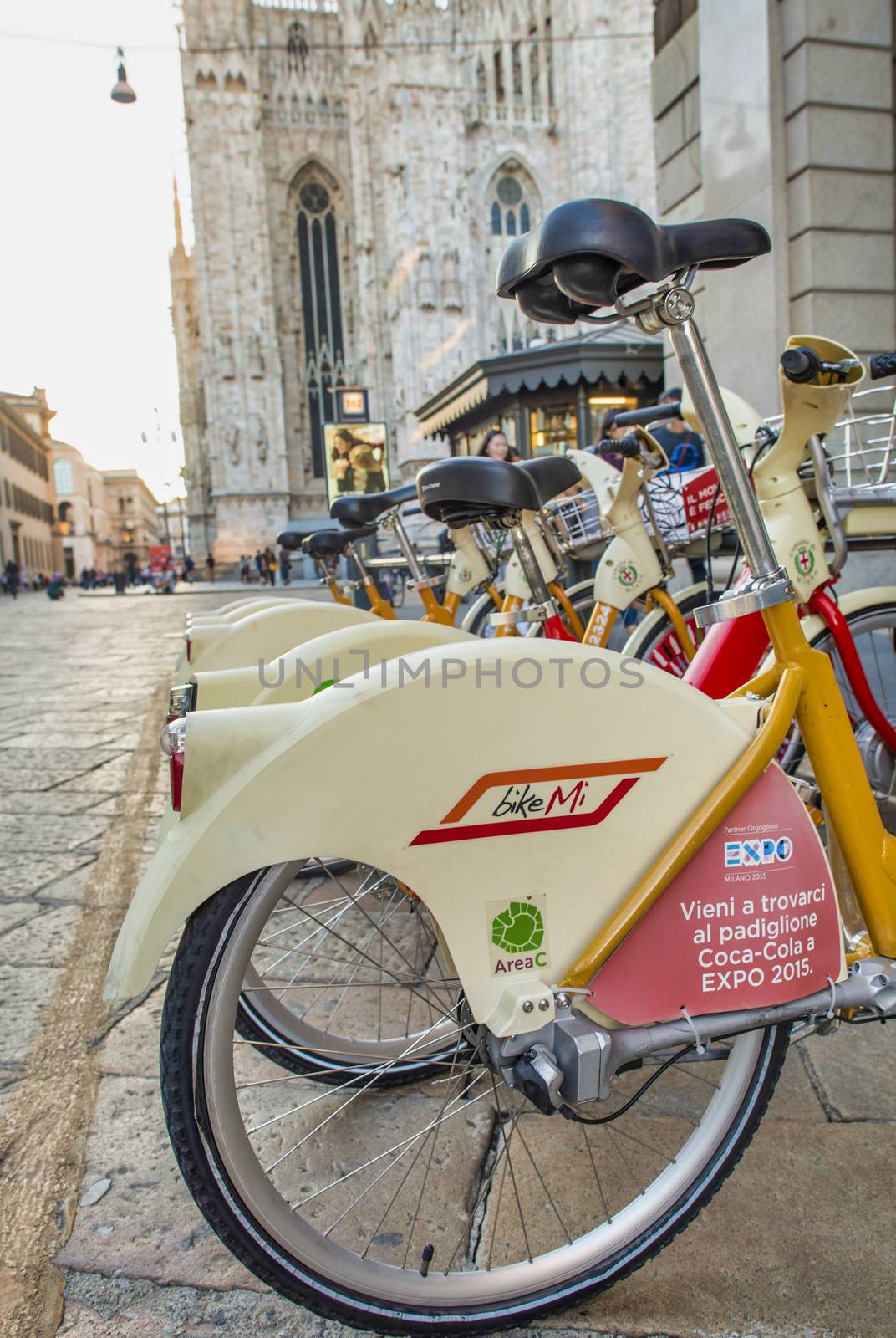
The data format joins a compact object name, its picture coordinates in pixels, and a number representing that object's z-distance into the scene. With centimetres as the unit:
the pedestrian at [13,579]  3741
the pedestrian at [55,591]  3238
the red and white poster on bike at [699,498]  324
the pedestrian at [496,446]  586
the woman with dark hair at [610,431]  347
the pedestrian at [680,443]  457
